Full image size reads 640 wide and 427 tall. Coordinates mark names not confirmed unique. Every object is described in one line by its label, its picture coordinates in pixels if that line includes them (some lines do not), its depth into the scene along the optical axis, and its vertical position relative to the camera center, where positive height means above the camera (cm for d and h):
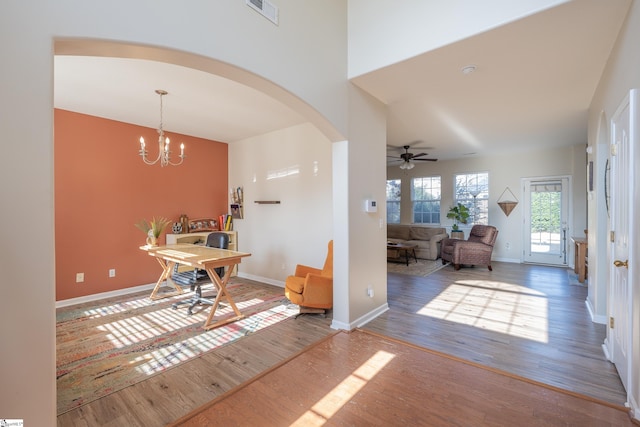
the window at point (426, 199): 812 +35
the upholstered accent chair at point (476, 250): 598 -82
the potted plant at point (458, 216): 727 -13
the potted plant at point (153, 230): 413 -27
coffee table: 631 -93
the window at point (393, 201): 880 +32
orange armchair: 341 -97
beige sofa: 701 -68
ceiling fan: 596 +112
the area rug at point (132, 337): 224 -130
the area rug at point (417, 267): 577 -122
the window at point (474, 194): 739 +46
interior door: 184 -19
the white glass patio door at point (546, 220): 642 -21
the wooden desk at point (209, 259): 317 -54
